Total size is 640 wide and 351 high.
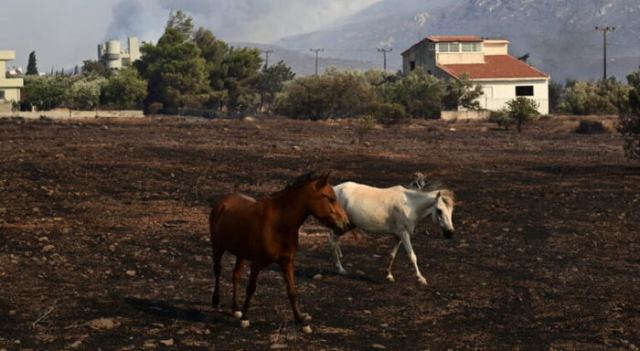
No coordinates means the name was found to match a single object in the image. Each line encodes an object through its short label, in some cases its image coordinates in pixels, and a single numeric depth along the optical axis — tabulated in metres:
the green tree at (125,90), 90.19
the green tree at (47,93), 91.94
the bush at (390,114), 64.88
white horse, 13.70
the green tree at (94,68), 129.77
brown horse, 10.57
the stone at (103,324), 10.56
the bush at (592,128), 57.84
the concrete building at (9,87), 97.13
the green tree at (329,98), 74.69
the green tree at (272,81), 131.12
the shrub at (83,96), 90.00
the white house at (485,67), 88.25
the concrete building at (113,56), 158.62
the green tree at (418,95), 77.06
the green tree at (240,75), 98.25
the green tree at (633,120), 31.00
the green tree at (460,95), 81.69
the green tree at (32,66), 144.25
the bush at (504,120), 59.94
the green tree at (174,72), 91.56
